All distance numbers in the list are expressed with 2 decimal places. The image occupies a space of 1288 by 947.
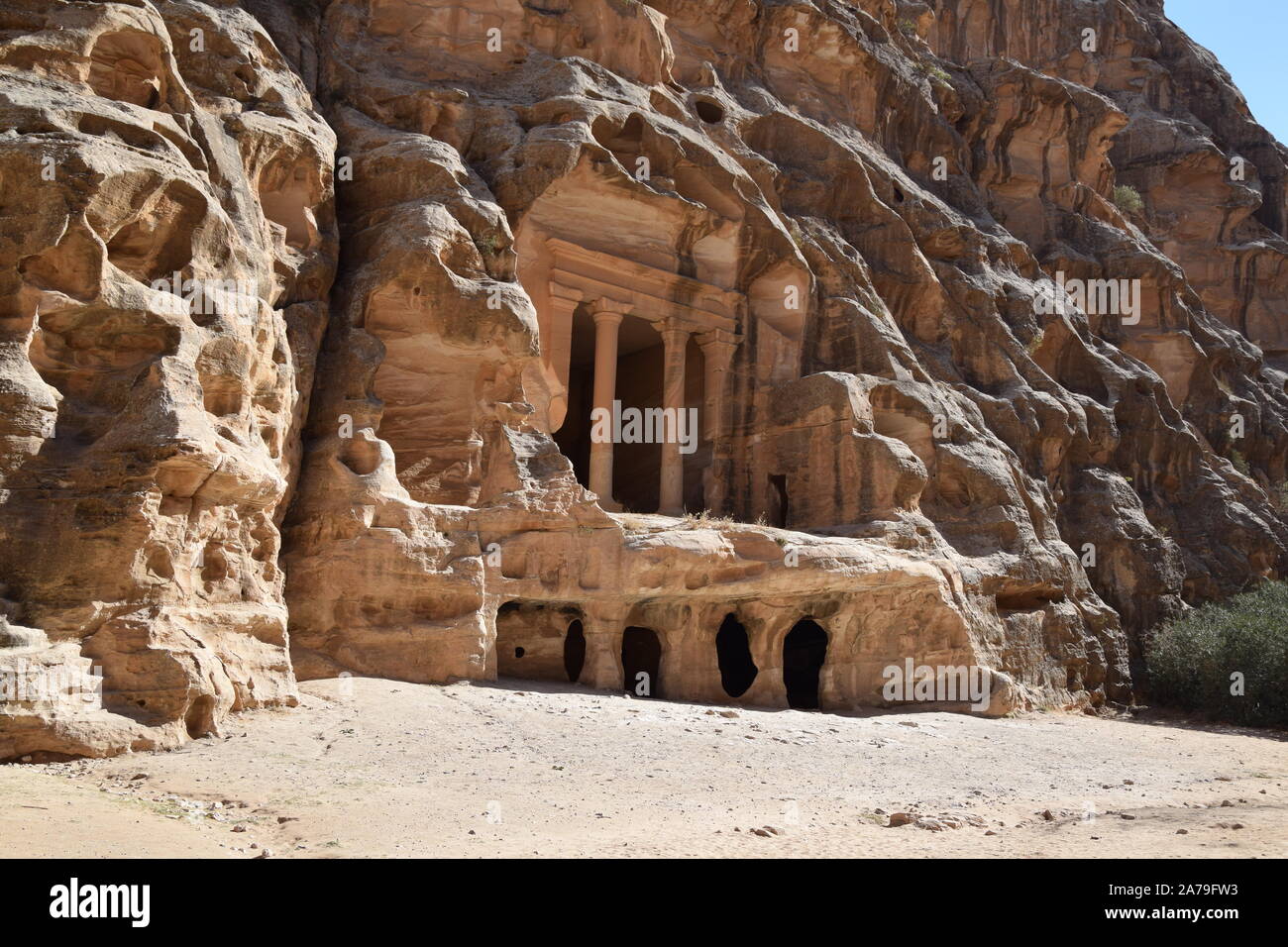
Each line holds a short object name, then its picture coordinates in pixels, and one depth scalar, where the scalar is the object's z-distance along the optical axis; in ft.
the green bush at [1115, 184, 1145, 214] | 137.39
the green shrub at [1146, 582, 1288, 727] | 78.18
